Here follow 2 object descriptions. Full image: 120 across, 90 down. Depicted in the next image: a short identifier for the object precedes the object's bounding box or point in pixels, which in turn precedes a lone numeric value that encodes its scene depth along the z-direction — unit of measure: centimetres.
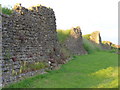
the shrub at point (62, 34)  3515
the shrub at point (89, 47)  4055
